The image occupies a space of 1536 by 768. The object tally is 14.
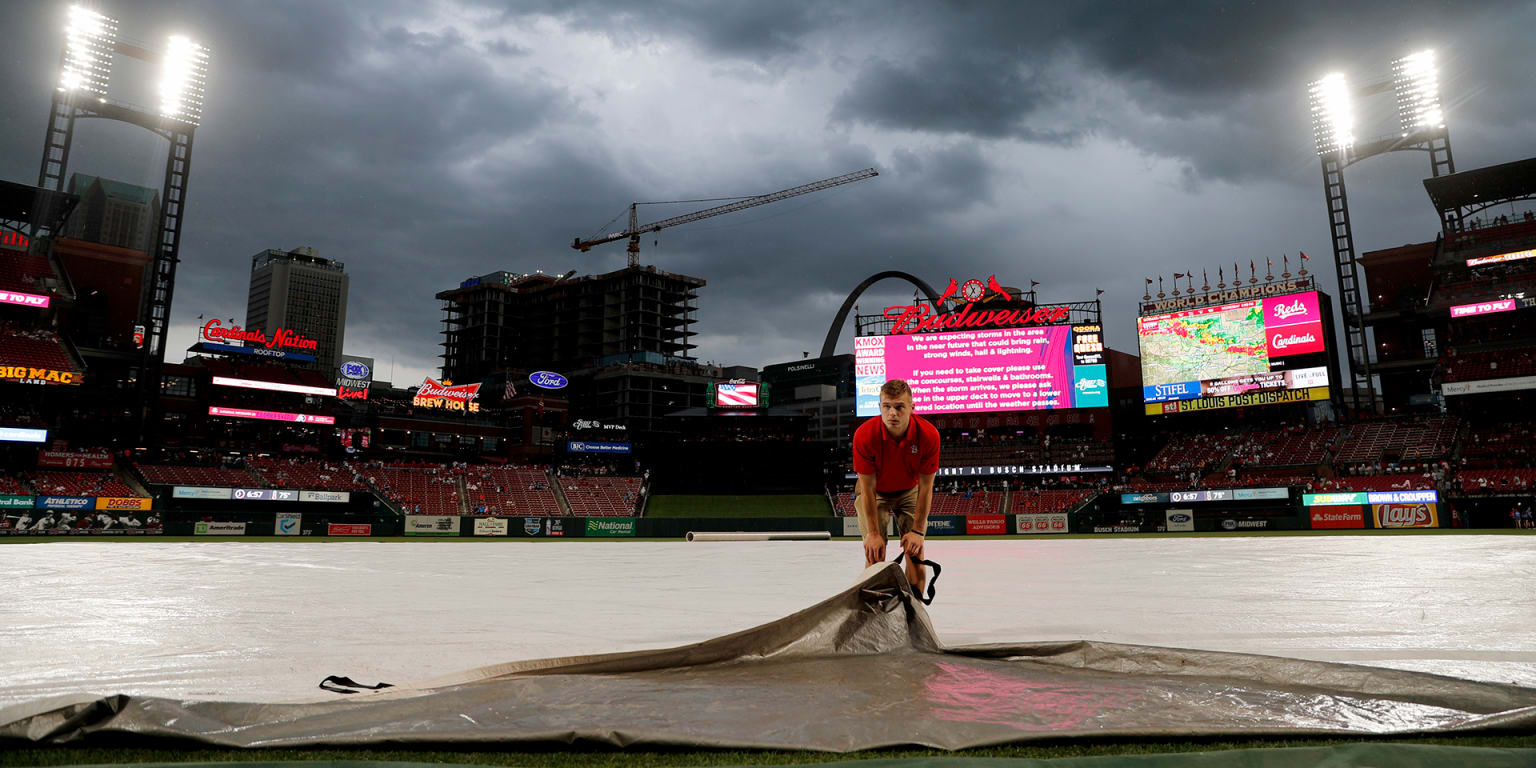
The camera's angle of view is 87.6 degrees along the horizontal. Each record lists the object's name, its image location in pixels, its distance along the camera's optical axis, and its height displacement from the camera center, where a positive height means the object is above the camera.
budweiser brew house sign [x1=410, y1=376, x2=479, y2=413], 84.25 +11.61
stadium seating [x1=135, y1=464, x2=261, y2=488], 48.31 +1.95
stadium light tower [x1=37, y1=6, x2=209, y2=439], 53.16 +26.36
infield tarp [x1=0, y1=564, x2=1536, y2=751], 3.26 -0.92
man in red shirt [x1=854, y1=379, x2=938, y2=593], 7.25 +0.39
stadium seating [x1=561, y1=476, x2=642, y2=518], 61.59 +0.90
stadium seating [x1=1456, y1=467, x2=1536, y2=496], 39.38 +1.10
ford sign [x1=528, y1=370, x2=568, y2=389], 91.50 +14.51
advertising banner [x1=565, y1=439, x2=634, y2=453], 77.62 +5.76
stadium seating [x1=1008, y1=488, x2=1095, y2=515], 52.38 +0.32
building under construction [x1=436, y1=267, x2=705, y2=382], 147.00 +35.42
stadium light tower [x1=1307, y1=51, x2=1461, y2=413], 56.03 +26.56
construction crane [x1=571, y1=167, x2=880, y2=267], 165.84 +58.88
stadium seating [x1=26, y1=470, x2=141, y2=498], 43.53 +1.33
